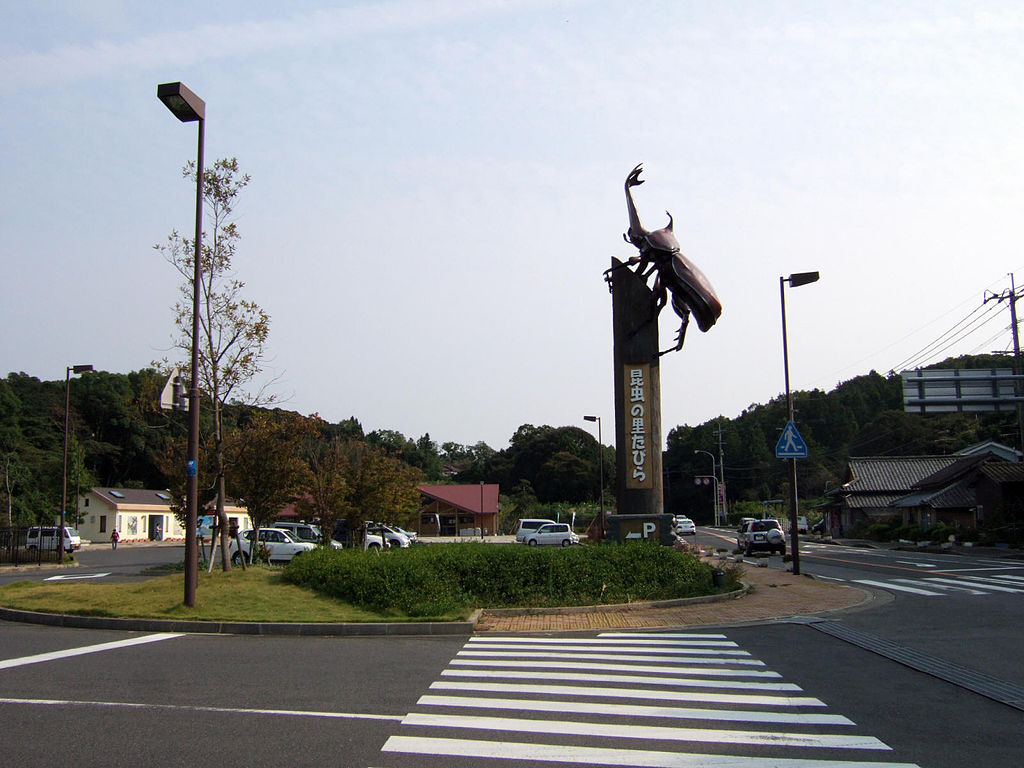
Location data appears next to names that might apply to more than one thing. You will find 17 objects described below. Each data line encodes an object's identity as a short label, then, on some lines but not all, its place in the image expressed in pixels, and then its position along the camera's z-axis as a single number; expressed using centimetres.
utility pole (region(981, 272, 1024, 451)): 3652
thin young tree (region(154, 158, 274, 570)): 1689
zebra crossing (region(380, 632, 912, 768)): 596
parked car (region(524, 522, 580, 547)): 4491
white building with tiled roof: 5947
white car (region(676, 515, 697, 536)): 5425
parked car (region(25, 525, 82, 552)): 3684
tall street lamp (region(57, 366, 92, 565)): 3212
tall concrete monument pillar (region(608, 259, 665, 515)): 2145
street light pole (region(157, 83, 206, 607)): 1323
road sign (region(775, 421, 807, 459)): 2062
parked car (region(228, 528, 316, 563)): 2816
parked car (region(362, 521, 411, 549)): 3625
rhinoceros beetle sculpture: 2184
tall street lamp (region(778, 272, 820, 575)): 2202
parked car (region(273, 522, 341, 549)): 3323
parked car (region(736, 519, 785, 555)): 3509
